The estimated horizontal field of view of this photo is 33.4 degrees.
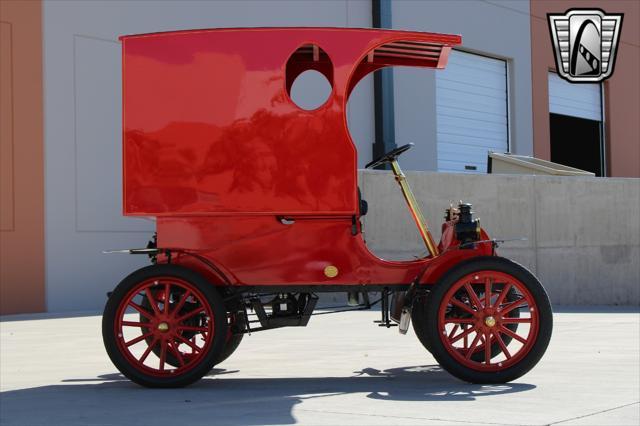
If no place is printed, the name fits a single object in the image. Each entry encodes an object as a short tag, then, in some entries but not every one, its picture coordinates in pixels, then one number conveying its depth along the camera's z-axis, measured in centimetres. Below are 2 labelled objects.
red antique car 601
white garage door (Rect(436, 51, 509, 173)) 2016
